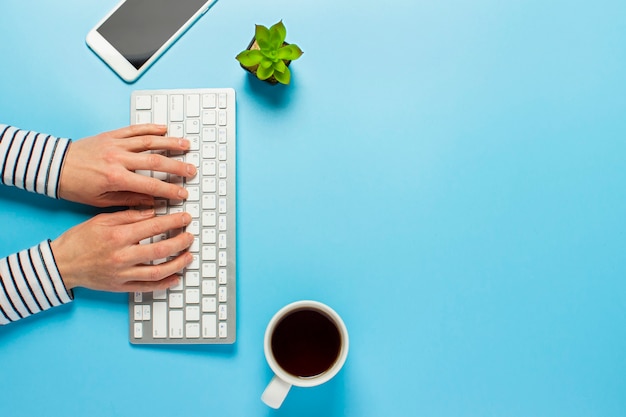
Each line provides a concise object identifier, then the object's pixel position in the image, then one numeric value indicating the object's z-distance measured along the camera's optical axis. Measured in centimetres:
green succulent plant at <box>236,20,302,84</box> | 69
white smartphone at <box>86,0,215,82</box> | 75
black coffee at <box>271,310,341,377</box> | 69
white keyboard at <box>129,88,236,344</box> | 73
